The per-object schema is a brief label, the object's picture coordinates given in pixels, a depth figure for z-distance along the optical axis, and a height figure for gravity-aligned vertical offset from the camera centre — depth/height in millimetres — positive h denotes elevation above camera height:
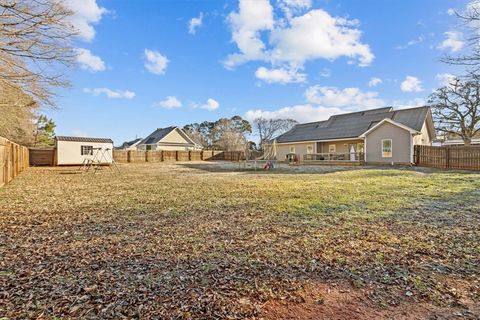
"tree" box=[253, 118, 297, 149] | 44969 +5253
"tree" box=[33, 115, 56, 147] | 27302 +2932
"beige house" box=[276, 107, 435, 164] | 17703 +1531
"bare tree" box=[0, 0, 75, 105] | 5680 +2741
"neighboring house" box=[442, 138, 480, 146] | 28395 +1591
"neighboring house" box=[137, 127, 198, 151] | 35250 +2325
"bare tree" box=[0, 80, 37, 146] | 7494 +1892
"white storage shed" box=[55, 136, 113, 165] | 20703 +648
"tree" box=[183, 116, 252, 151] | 43444 +4641
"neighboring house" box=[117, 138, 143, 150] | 47672 +2769
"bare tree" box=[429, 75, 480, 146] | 22141 +4184
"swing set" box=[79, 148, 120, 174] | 21606 +53
